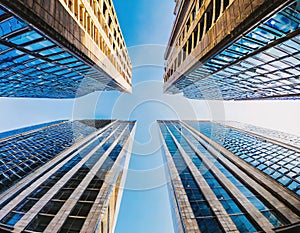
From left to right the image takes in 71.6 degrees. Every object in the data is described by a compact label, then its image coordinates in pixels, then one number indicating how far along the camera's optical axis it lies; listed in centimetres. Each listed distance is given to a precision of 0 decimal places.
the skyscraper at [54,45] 1118
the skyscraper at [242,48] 1186
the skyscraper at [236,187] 2141
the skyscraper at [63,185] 2278
